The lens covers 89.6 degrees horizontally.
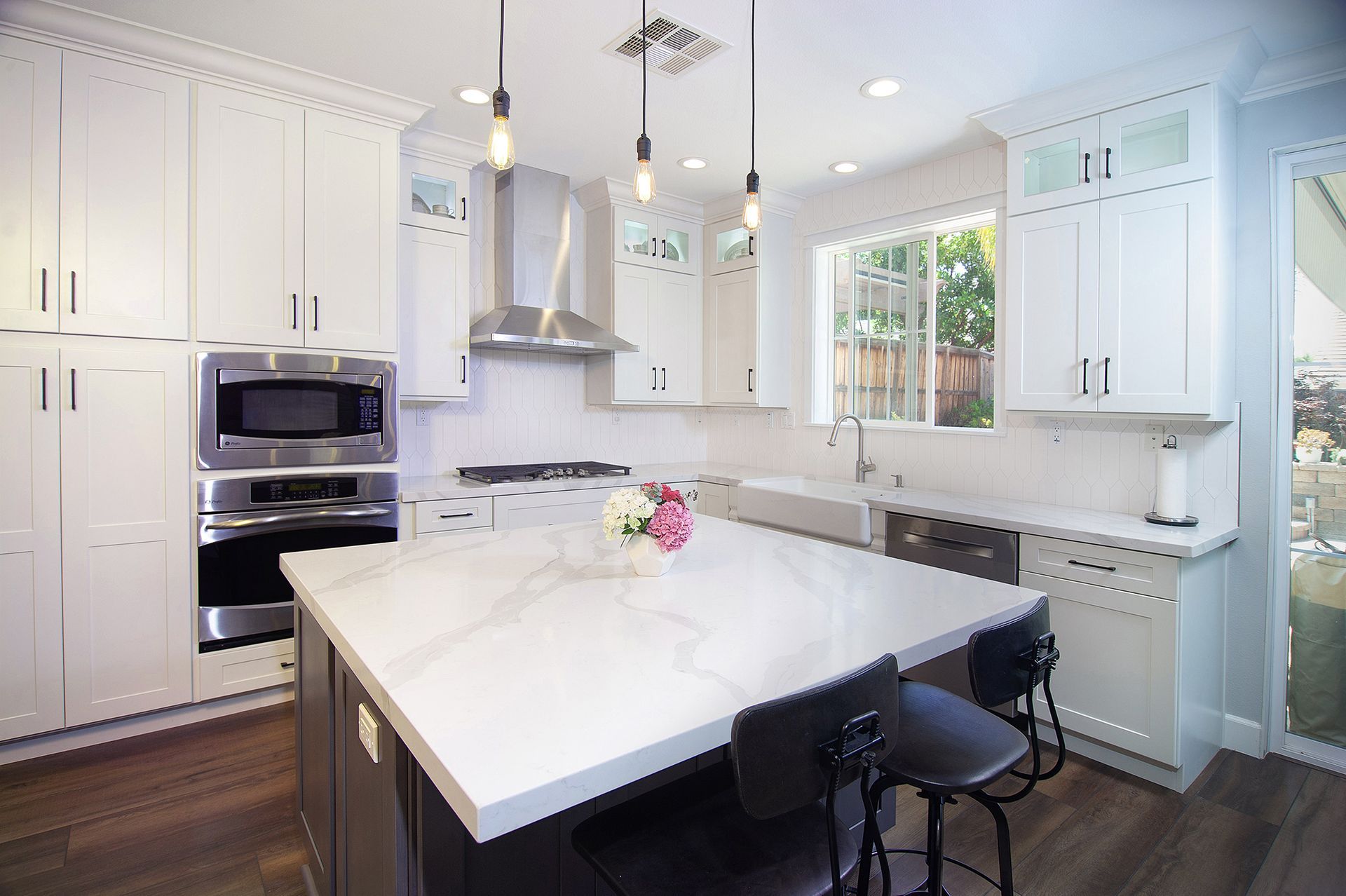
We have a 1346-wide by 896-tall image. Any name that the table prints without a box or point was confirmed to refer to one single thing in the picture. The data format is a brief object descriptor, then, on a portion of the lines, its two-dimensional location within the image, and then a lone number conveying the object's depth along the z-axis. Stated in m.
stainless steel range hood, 3.76
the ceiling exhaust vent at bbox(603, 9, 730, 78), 2.39
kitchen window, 3.59
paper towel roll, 2.62
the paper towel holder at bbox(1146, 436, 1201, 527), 2.61
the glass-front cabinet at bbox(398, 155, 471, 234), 3.44
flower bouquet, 1.74
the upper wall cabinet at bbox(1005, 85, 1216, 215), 2.49
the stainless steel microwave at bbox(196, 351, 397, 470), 2.70
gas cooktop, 3.62
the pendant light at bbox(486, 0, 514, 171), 1.55
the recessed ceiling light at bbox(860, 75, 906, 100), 2.74
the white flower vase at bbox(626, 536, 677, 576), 1.78
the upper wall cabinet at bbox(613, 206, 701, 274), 4.22
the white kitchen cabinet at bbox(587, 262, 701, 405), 4.24
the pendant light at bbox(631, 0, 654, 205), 1.74
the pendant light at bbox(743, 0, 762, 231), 1.98
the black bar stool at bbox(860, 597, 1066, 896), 1.24
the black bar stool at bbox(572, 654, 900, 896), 0.95
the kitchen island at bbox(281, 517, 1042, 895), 0.94
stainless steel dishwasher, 2.73
